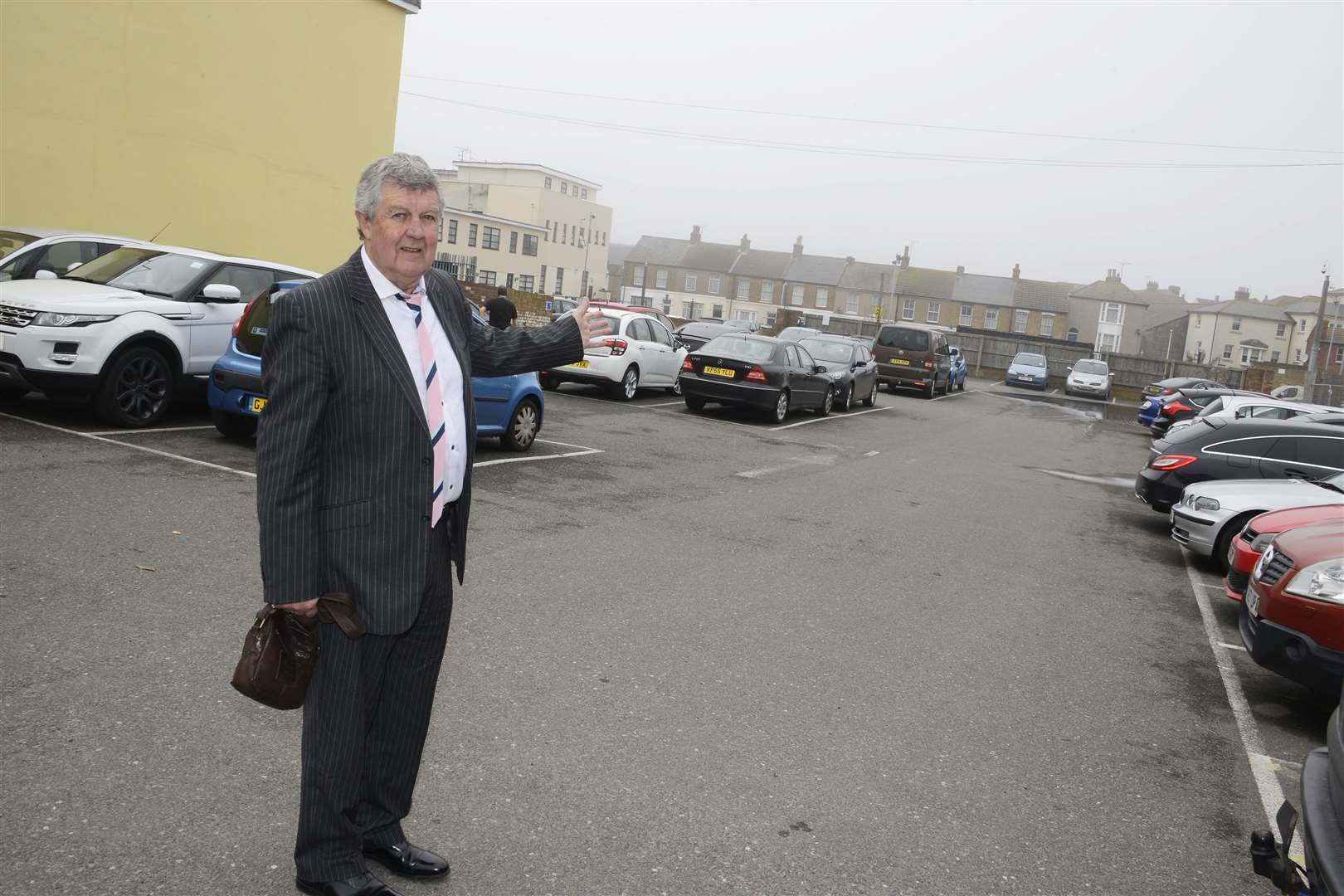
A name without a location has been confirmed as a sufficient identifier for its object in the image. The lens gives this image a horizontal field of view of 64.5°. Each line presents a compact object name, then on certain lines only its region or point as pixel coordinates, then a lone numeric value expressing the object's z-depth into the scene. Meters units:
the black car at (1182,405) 24.02
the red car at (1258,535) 7.58
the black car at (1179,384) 30.09
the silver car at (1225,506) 9.80
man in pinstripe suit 2.82
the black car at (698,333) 29.86
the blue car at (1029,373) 45.59
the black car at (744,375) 18.59
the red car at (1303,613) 5.54
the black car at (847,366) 23.88
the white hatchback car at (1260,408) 16.85
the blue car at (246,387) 9.71
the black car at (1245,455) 11.18
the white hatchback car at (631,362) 19.12
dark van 32.19
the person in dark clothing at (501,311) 10.84
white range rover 9.31
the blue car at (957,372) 37.50
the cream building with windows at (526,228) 68.06
